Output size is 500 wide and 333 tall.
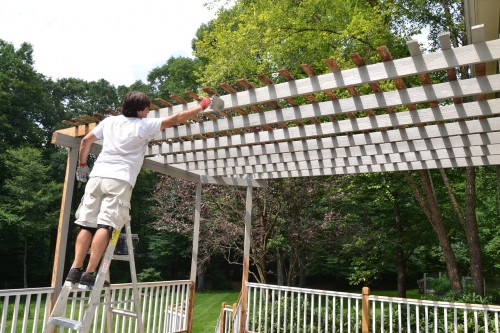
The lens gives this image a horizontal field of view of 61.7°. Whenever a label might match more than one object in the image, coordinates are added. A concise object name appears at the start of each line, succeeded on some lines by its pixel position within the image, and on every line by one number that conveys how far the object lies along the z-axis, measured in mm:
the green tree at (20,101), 21188
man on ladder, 2486
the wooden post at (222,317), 6285
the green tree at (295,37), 8875
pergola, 2949
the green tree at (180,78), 20327
